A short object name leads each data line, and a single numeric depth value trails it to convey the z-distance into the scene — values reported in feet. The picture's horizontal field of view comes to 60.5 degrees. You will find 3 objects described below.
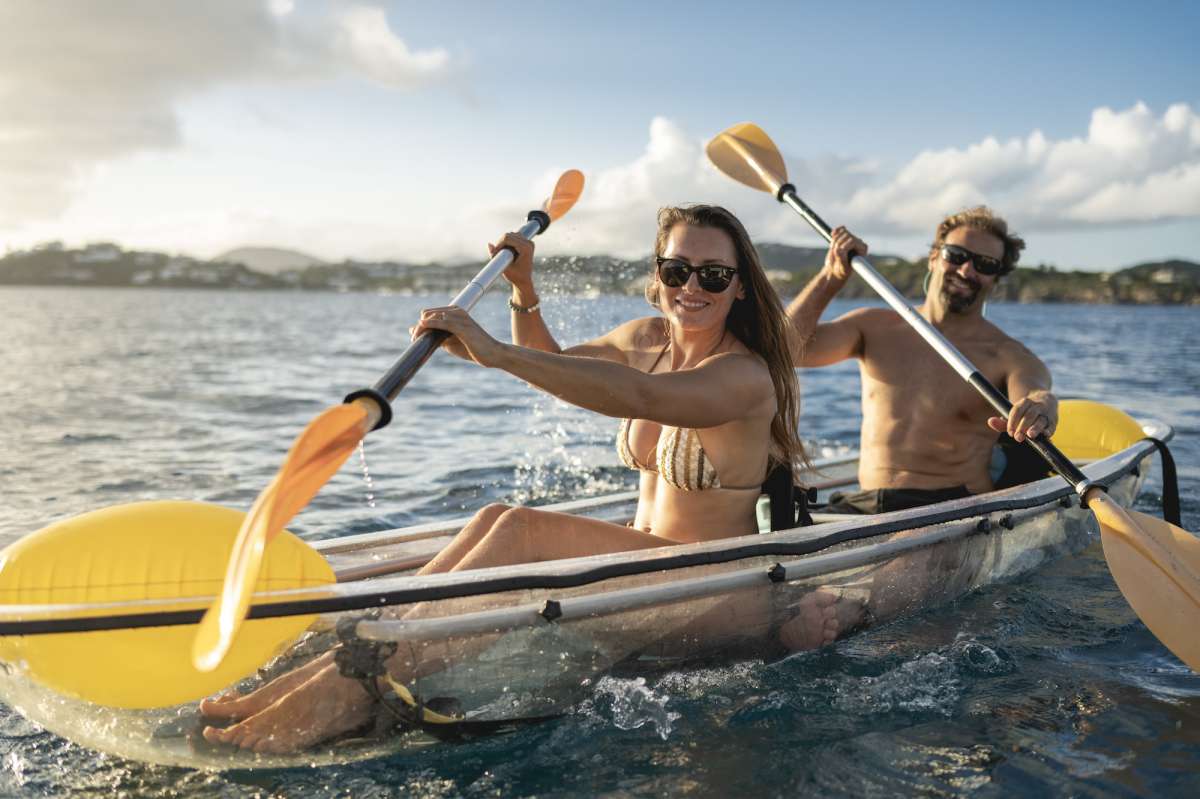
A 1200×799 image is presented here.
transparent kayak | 8.98
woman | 10.32
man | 16.83
